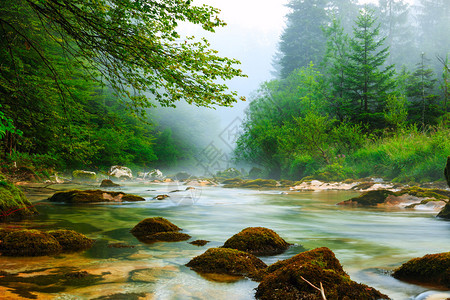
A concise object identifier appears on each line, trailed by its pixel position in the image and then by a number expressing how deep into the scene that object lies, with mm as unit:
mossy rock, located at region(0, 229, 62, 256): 4863
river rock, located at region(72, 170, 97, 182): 25641
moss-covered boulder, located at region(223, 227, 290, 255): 5336
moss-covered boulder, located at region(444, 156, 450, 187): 8273
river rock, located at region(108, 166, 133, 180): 29541
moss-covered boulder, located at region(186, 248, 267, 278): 4223
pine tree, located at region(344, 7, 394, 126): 32438
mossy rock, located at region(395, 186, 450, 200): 11625
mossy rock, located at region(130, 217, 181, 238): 6809
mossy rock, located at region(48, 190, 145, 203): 11820
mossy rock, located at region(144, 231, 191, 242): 6285
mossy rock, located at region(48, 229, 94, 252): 5357
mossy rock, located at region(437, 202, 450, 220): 9016
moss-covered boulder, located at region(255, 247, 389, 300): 3244
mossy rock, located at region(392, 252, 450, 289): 3855
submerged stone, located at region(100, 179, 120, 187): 21111
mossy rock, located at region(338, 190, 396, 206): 12305
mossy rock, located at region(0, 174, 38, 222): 7592
